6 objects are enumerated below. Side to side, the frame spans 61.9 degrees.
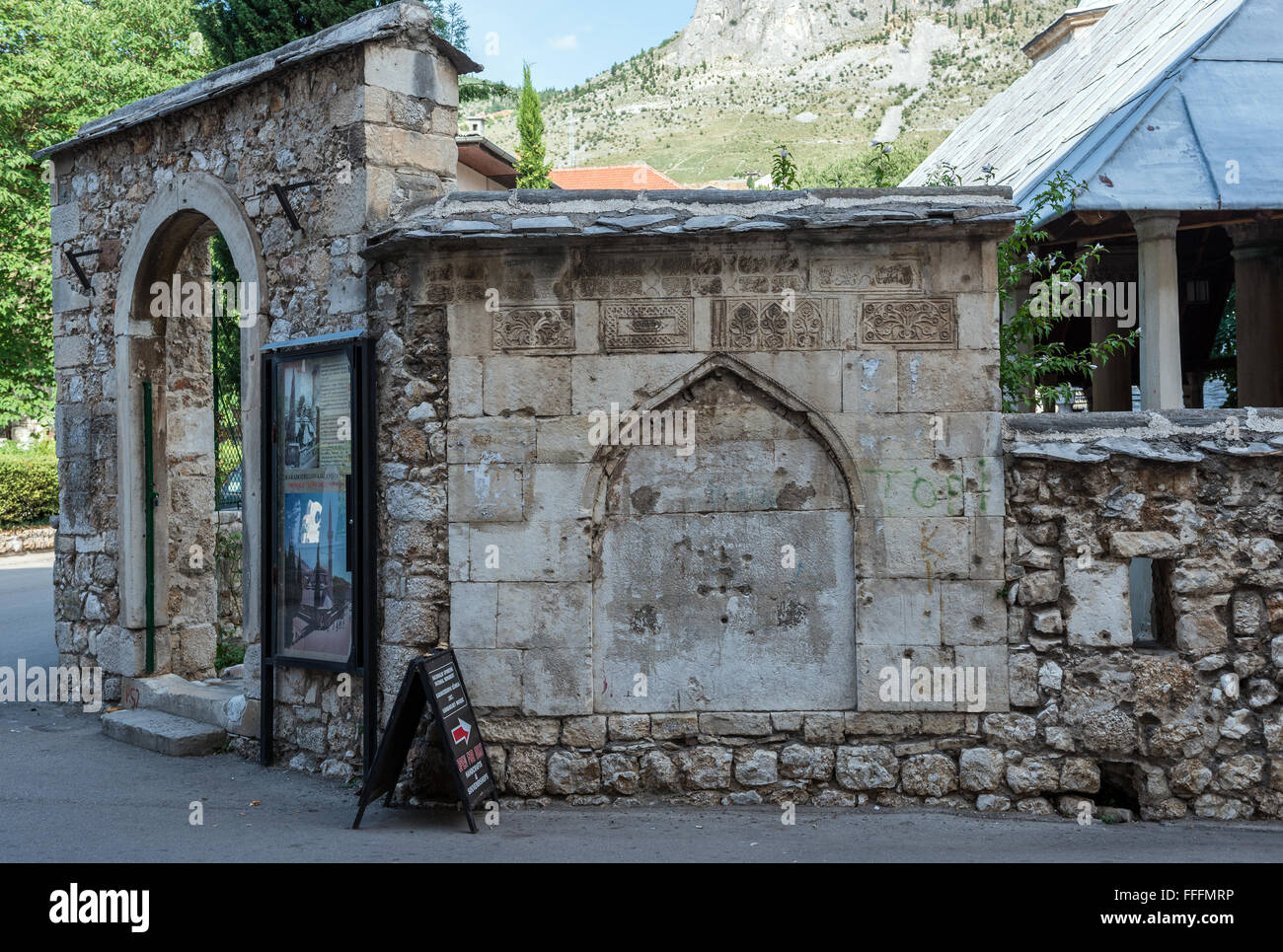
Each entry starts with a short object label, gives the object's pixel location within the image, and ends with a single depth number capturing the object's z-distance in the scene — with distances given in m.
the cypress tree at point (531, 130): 28.88
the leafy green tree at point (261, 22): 11.52
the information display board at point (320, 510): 5.78
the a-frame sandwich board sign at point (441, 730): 5.12
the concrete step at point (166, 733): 6.87
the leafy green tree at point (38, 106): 19.23
